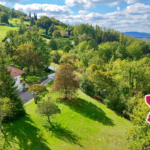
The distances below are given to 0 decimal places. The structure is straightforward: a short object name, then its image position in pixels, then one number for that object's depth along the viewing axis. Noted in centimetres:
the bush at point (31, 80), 3512
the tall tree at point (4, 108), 1625
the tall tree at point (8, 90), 1973
